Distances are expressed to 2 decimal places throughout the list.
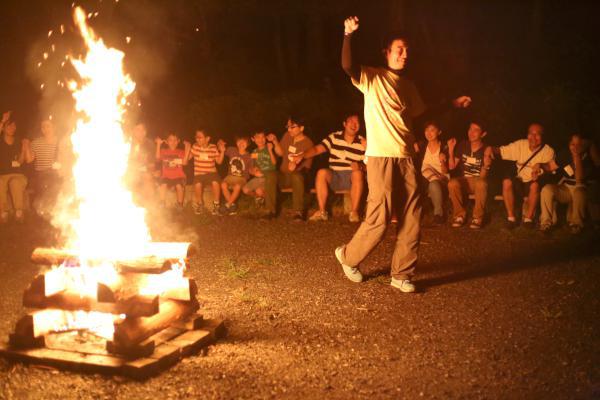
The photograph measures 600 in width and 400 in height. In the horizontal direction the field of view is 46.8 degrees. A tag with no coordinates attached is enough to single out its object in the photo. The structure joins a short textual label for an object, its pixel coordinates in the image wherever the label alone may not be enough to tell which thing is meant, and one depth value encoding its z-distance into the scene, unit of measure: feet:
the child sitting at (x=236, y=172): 37.96
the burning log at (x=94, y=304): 15.12
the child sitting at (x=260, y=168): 38.14
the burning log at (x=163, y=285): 16.63
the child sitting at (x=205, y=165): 38.28
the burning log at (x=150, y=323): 14.89
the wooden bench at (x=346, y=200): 36.29
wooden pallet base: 14.62
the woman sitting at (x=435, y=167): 33.88
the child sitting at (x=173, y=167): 39.09
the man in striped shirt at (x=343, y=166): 35.47
